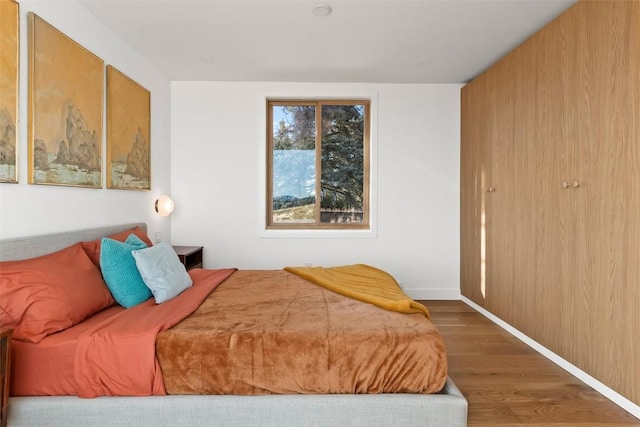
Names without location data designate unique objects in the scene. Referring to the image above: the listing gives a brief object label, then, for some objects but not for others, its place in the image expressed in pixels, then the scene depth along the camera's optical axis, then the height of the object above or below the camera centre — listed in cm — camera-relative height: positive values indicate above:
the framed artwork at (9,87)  192 +65
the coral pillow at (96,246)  239 -22
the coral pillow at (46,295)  172 -41
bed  170 -88
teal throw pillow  226 -38
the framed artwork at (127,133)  294 +67
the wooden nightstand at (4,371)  153 -65
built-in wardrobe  210 +15
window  447 +54
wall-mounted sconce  380 +7
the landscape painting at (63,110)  216 +65
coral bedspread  172 -69
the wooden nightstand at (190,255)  351 -44
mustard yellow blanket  218 -53
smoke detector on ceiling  262 +143
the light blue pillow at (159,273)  232 -39
